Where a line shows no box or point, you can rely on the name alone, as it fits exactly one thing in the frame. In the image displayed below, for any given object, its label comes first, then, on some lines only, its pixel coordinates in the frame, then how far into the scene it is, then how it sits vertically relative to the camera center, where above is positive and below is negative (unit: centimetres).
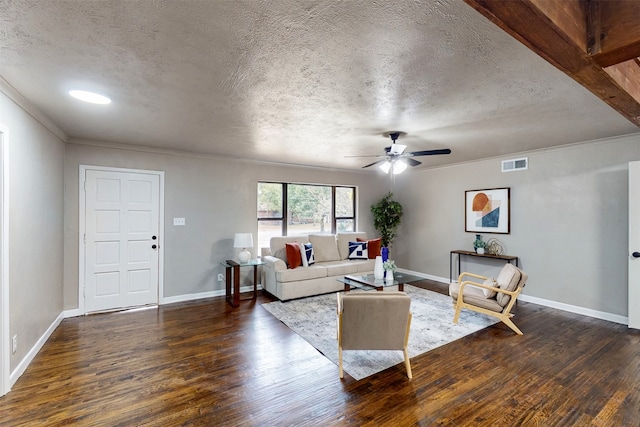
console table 484 -70
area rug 290 -139
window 575 +13
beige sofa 479 -91
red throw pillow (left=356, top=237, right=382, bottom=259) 593 -64
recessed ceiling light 248 +104
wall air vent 478 +84
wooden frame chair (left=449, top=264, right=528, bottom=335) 354 -103
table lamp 482 -46
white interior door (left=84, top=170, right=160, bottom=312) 416 -34
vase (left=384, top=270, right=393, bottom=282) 436 -88
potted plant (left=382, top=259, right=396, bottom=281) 435 -79
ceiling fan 354 +72
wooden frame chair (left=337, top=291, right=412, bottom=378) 254 -93
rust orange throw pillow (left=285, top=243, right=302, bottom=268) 498 -67
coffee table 411 -96
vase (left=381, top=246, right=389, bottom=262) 488 -64
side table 455 -100
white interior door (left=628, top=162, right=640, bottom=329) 359 -37
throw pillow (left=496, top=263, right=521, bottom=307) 354 -81
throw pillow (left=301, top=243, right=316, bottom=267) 515 -71
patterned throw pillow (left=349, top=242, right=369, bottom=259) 589 -70
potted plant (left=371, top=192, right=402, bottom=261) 665 -4
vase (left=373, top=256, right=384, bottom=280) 443 -82
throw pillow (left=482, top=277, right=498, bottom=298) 380 -99
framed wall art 504 +9
